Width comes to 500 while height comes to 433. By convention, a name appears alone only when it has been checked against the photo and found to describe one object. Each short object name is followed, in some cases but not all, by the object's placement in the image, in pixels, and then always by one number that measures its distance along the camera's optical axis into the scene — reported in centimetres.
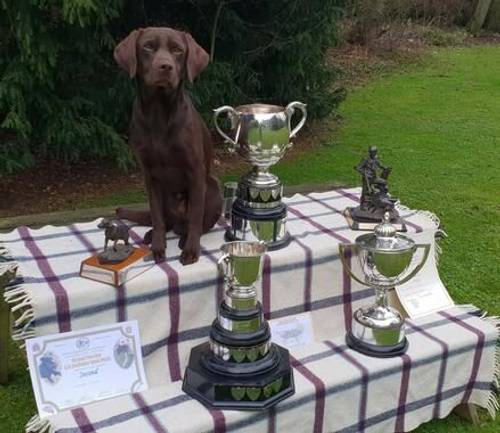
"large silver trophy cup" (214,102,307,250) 241
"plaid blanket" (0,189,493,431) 210
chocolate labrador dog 206
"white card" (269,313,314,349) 242
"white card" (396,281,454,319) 264
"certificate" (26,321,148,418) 202
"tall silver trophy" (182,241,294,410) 199
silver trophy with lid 224
